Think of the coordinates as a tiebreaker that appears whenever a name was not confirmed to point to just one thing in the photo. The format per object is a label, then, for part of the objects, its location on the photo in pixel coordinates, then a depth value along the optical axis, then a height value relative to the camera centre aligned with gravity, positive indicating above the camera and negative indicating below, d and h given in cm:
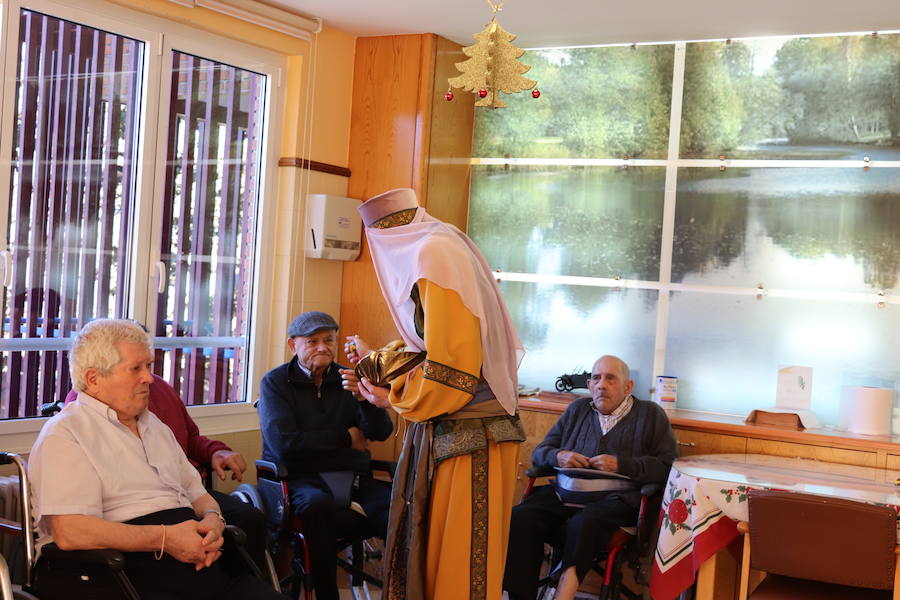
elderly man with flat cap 374 -70
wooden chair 317 -80
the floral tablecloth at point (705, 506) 359 -80
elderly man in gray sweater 395 -78
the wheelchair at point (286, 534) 380 -106
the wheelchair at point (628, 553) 396 -110
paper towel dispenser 495 +23
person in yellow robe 292 -46
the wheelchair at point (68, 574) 249 -84
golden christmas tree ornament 297 +65
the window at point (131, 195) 393 +28
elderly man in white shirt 257 -64
